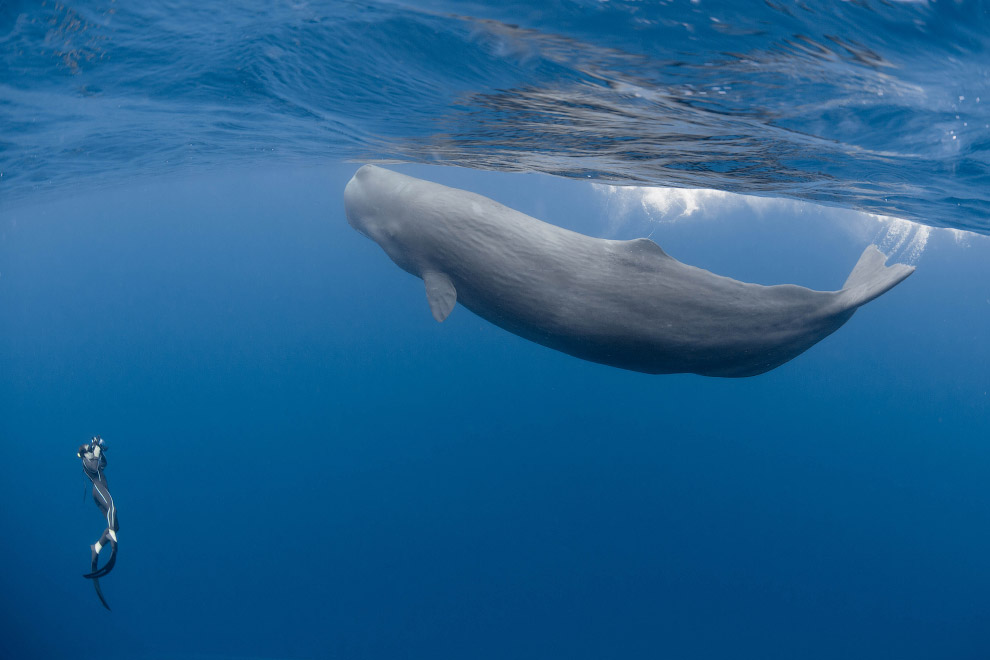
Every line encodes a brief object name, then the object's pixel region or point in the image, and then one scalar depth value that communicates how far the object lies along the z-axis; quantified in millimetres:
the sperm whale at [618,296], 5594
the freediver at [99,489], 7797
